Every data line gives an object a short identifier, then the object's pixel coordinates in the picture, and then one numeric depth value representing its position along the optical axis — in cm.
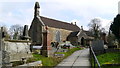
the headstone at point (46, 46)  1034
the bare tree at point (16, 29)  4871
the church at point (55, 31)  3722
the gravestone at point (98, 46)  1483
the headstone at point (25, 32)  900
